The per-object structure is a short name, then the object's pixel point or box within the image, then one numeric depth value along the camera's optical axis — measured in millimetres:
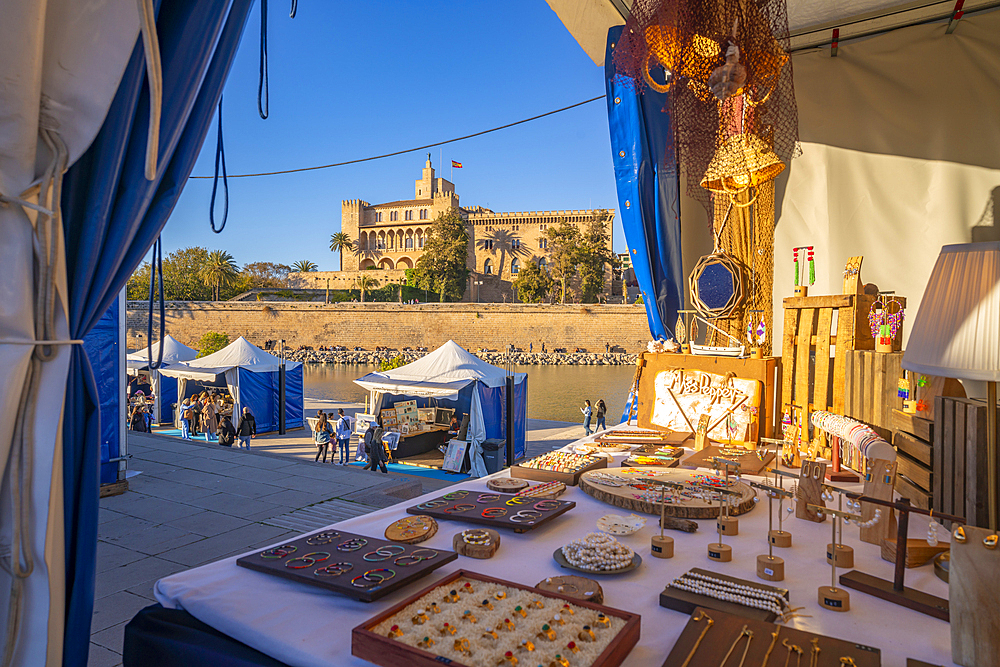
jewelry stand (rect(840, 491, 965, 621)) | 1438
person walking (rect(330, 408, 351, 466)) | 12274
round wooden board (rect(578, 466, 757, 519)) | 2172
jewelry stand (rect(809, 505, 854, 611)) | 1454
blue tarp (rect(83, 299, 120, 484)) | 5758
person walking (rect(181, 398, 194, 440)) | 14562
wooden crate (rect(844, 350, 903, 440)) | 2871
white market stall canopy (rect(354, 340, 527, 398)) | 11984
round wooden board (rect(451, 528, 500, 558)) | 1766
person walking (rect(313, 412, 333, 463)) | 11323
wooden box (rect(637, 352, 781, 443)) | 3676
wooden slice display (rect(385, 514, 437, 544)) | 1852
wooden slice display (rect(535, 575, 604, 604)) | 1439
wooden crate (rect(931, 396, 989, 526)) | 1817
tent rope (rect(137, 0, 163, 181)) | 1462
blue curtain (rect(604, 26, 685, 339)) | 4910
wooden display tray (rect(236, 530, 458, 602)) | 1453
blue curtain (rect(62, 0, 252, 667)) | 1716
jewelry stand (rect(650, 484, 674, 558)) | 1800
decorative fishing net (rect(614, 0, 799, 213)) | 3201
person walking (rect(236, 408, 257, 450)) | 12445
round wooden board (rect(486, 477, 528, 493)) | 2459
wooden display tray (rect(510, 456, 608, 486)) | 2656
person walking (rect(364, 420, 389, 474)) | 10727
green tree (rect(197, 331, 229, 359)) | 31375
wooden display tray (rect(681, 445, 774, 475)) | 2871
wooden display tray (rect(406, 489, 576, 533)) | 1974
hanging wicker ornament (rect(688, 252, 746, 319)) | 4129
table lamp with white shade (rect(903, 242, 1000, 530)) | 1226
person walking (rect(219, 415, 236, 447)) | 12336
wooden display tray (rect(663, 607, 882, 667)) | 1161
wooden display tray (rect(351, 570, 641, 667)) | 1160
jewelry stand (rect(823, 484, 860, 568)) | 1710
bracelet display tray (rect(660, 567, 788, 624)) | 1370
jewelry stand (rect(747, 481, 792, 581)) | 1614
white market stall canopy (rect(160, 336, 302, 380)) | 14281
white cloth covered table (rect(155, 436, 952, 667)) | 1303
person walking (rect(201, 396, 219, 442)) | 13906
